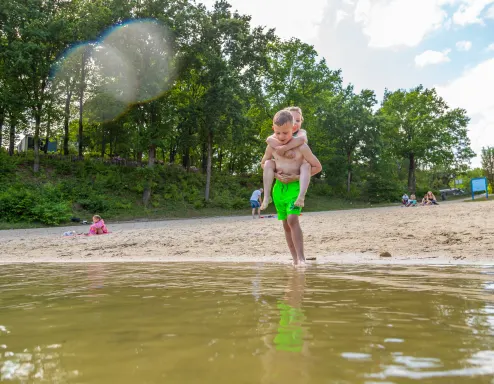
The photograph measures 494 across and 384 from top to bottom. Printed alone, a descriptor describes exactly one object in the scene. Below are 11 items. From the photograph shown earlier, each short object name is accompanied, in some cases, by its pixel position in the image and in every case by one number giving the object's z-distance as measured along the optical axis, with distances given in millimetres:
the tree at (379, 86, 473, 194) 51969
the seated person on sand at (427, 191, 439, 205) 25083
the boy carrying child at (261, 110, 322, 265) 5402
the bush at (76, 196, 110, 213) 25328
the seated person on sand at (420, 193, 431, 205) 25530
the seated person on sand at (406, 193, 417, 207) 26975
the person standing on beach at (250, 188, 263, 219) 20853
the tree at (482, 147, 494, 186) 55156
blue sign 32097
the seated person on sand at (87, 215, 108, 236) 13117
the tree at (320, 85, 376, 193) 43812
